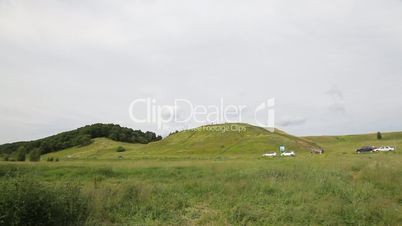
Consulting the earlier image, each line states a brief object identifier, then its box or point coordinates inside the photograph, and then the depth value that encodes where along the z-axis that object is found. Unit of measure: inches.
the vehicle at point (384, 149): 2214.1
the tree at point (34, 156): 2762.1
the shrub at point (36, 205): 282.4
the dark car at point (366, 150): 2273.9
